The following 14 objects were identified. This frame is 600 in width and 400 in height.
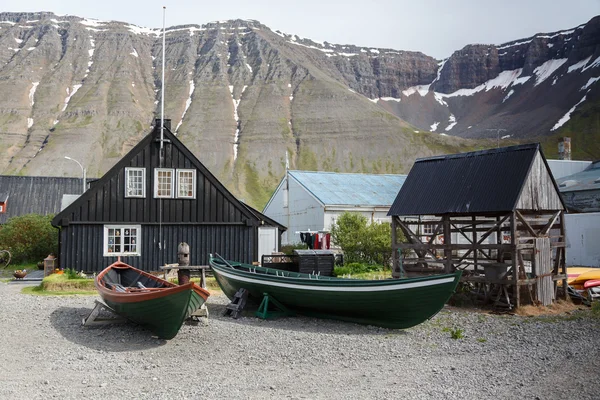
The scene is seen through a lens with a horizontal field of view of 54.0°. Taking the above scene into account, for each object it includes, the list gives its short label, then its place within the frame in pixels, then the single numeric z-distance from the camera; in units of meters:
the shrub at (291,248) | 33.89
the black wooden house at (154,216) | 25.64
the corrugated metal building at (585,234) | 33.81
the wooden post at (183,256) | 19.65
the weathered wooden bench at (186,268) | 19.32
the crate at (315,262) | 25.05
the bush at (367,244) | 29.58
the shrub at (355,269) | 26.53
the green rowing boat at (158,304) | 13.55
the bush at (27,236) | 34.09
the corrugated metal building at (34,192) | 48.31
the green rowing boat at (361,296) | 15.48
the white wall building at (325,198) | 38.75
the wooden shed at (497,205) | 19.72
